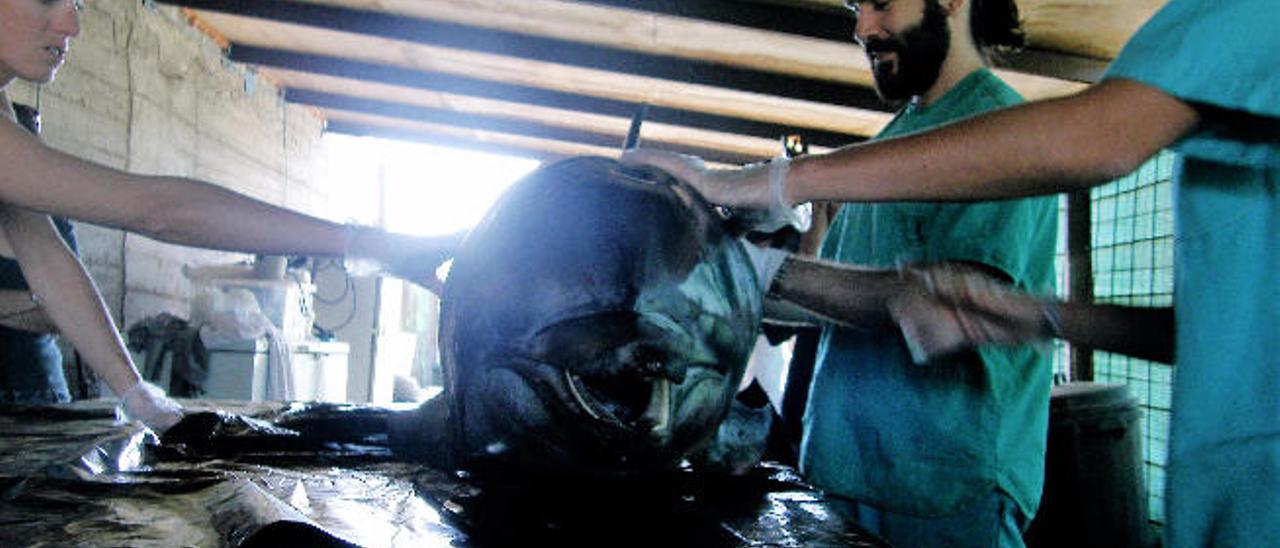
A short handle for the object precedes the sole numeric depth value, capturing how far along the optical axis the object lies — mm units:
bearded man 1460
